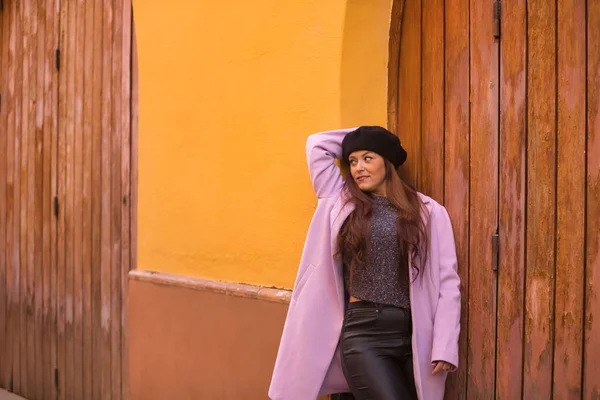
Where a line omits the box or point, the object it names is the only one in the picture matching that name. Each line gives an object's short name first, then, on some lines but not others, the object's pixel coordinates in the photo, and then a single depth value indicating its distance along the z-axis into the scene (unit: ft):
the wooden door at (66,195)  16.14
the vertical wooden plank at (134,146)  15.57
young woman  9.45
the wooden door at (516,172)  8.62
